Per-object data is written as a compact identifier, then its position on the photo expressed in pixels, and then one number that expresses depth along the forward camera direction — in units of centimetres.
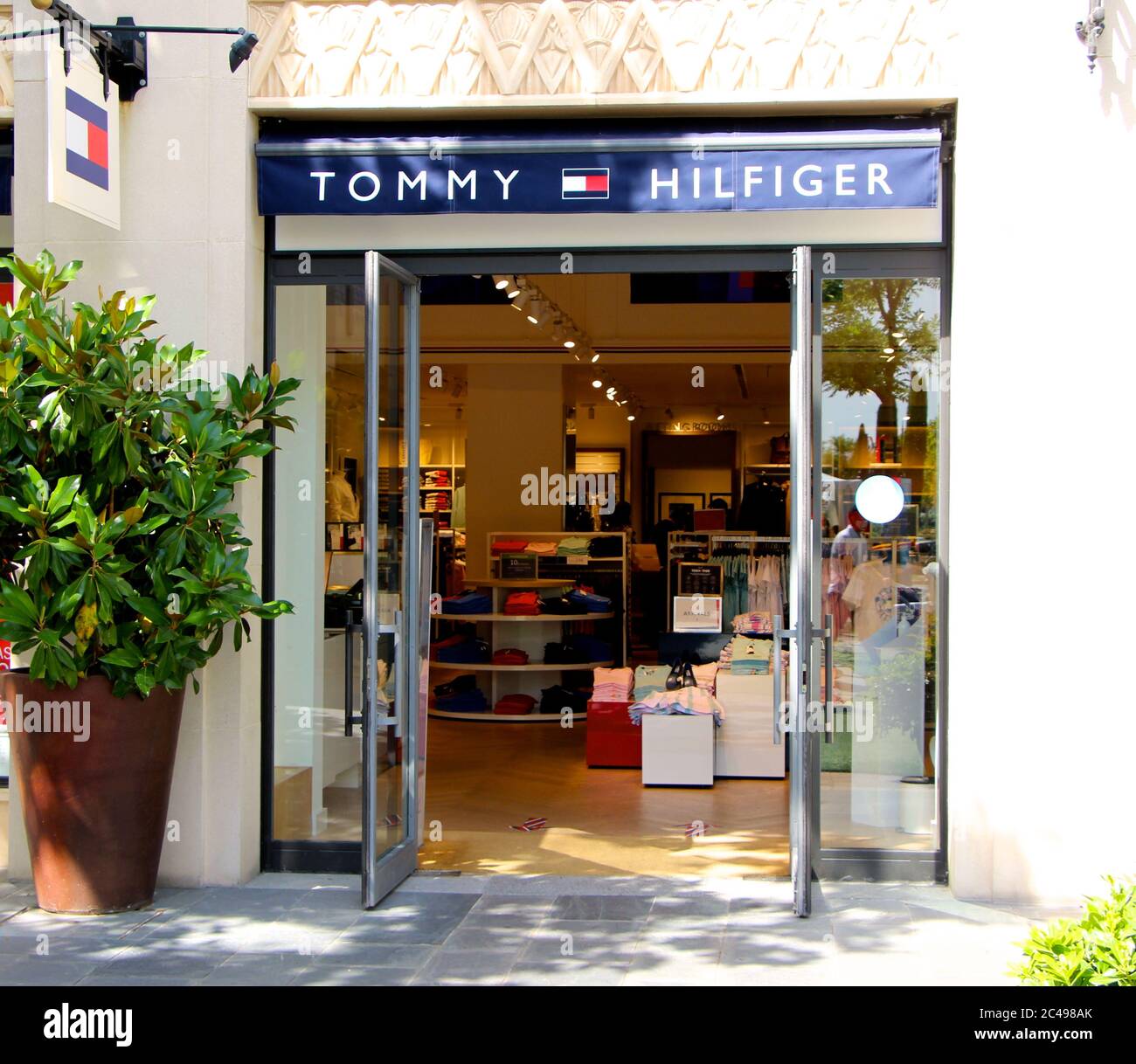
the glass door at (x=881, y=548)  563
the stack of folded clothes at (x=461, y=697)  1012
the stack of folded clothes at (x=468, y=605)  1016
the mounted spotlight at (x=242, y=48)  509
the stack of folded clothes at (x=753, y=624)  923
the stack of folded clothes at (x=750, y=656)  838
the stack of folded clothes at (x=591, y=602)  1041
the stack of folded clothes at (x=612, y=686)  838
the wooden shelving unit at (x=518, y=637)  1007
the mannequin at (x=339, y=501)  581
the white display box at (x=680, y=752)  782
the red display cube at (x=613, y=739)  826
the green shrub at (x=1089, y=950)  268
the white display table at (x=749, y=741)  809
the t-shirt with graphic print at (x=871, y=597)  577
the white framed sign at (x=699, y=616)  934
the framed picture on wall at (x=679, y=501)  1975
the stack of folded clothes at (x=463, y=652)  1012
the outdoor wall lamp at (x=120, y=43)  497
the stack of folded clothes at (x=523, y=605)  1016
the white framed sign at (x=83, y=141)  487
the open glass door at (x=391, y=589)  525
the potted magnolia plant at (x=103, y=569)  480
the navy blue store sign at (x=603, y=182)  533
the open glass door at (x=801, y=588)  507
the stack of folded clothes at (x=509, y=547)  1146
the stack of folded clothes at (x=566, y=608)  1039
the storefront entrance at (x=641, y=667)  542
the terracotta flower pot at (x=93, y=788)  497
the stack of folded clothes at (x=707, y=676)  832
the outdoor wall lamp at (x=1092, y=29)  501
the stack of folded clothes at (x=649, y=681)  838
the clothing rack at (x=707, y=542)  1109
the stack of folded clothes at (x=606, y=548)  1241
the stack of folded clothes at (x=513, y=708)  998
